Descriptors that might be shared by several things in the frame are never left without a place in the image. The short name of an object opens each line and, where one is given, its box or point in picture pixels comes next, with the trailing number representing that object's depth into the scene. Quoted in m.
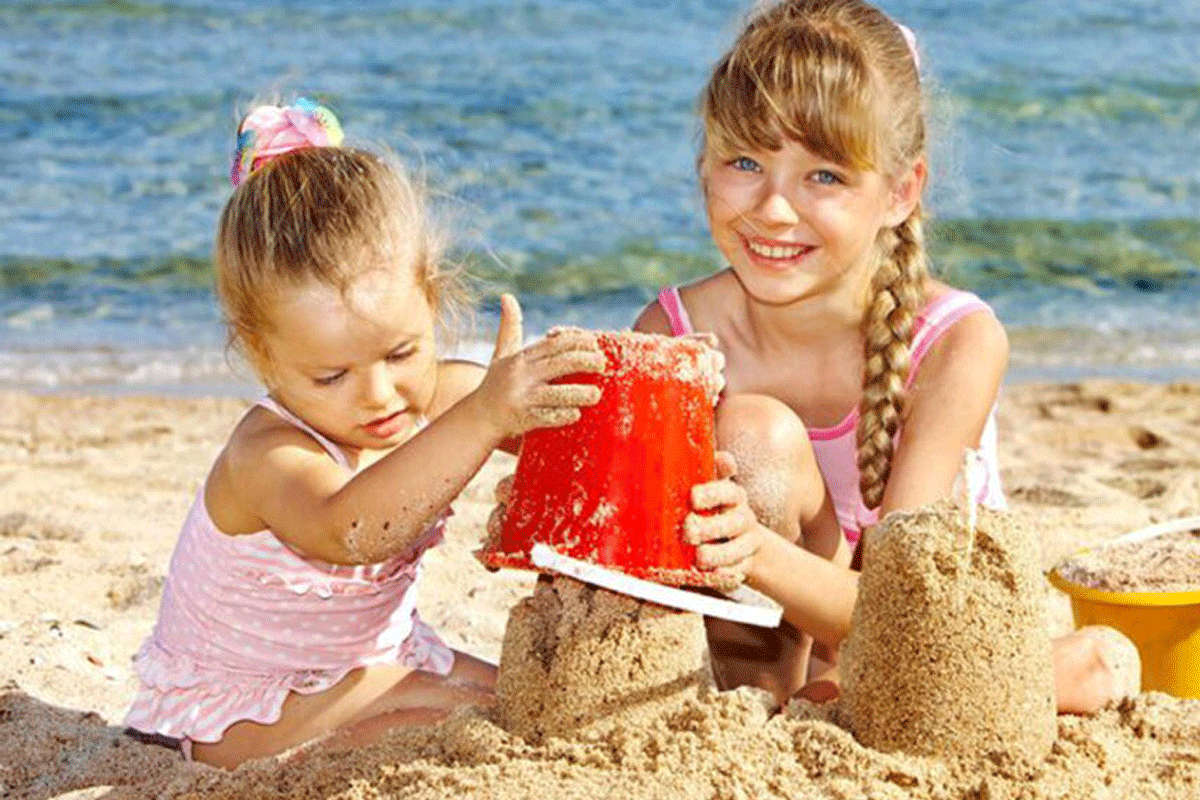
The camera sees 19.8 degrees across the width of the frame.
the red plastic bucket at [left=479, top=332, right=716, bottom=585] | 4.89
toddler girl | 5.77
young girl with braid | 6.28
